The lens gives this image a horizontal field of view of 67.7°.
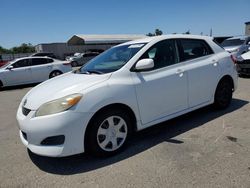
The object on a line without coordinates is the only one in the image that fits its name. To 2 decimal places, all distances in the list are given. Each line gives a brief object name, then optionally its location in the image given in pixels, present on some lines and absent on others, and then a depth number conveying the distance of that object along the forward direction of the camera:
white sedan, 8.82
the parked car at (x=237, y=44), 9.42
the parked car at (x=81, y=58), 21.41
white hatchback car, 2.35
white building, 31.55
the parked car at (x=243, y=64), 6.91
